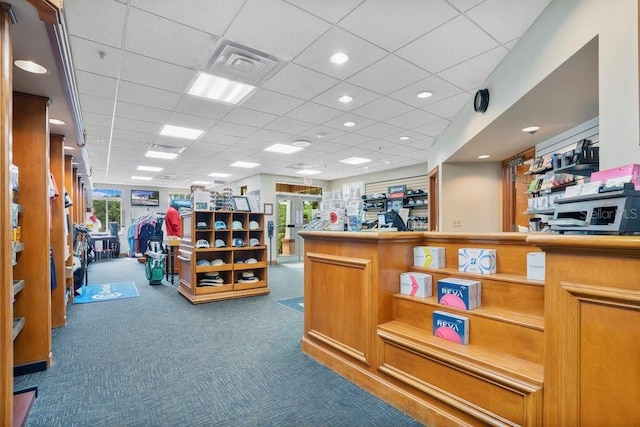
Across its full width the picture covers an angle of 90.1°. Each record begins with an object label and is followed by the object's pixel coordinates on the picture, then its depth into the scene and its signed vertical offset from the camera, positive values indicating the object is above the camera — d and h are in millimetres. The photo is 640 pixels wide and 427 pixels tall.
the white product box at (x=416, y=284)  2407 -551
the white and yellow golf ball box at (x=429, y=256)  2482 -348
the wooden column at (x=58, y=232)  3989 -221
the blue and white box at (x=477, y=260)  2184 -338
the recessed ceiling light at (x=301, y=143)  6457 +1457
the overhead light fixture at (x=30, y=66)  2316 +1113
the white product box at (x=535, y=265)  1940 -330
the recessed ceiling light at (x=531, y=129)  3905 +1035
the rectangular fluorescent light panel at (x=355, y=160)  8273 +1411
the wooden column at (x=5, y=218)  1634 -15
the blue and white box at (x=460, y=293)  2105 -548
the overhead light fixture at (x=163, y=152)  6844 +1424
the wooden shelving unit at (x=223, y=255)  5355 -756
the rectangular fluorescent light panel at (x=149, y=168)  9266 +1364
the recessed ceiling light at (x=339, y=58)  3146 +1560
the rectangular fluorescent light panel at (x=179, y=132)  5529 +1486
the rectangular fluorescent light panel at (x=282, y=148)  6879 +1446
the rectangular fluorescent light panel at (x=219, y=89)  3729 +1557
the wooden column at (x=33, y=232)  2822 -152
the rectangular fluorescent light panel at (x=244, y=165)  8742 +1380
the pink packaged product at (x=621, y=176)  1307 +153
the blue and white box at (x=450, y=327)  2076 -767
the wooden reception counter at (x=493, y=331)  1261 -687
